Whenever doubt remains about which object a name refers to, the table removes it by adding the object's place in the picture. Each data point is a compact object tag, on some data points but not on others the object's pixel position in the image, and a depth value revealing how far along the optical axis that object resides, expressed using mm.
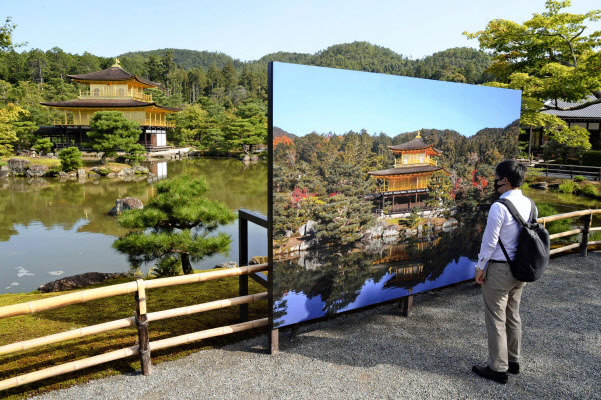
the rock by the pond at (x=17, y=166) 20859
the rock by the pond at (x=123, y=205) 12978
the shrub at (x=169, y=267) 5801
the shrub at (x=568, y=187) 14891
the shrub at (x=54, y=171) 20688
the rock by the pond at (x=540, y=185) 15966
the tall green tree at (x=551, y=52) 8195
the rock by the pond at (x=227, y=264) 7293
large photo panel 2678
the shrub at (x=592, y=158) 16812
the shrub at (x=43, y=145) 24672
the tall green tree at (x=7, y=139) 21562
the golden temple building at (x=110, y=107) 28141
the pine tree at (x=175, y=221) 4973
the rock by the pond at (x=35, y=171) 20703
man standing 2373
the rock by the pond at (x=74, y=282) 5465
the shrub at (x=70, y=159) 20422
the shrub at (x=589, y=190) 14027
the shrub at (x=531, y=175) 13968
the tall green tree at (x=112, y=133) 22938
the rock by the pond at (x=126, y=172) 21375
